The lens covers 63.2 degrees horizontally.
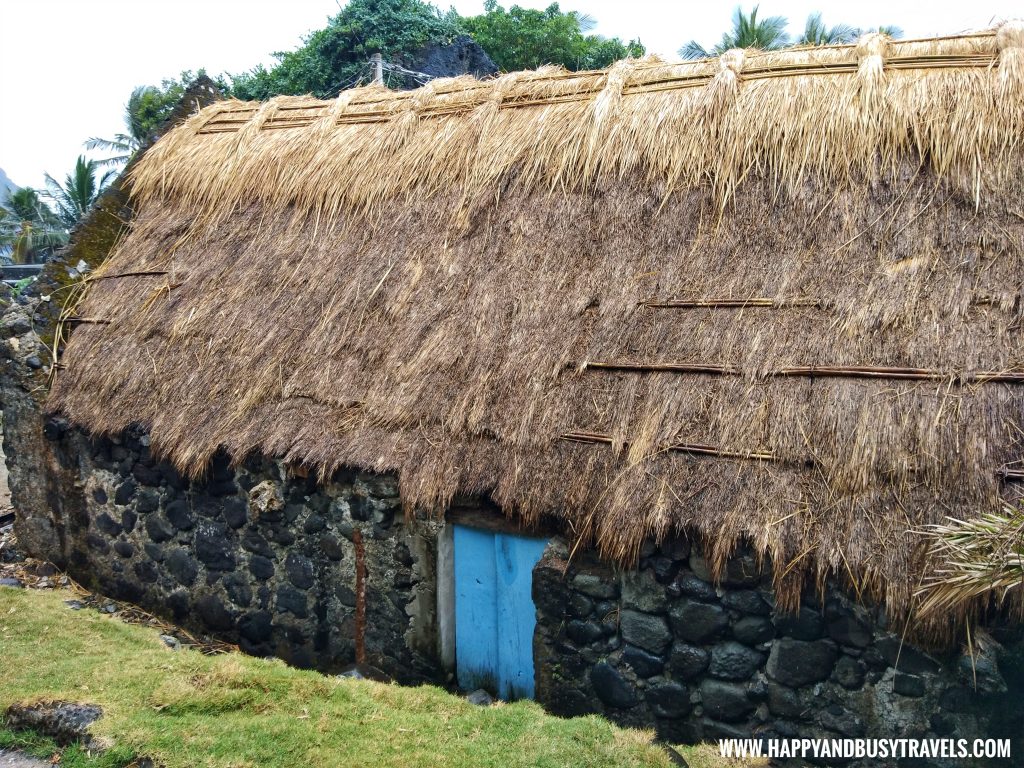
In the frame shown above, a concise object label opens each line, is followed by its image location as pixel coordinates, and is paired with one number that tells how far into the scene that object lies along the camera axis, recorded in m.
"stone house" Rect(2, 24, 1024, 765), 4.21
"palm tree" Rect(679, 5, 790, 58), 24.39
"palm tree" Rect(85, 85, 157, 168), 29.81
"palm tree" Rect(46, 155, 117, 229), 30.28
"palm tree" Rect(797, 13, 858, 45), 22.60
